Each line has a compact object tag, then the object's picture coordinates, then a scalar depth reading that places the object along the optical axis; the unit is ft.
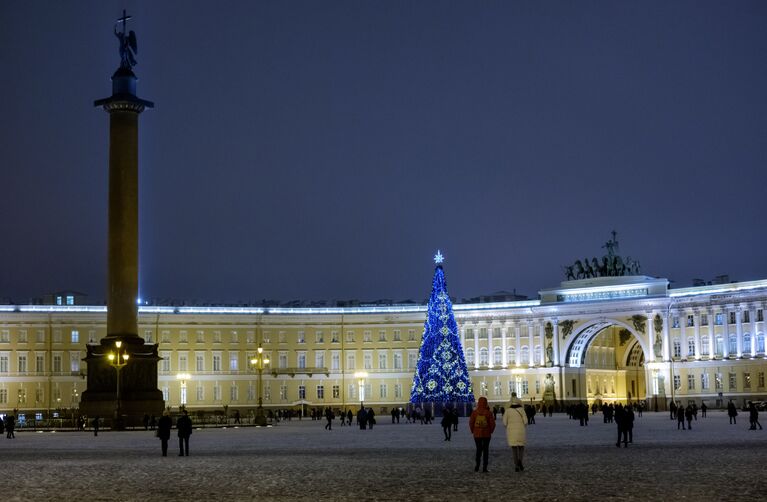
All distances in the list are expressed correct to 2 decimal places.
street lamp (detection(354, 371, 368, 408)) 345.10
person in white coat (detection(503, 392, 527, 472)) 74.43
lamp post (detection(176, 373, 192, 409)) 330.13
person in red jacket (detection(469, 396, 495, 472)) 75.15
